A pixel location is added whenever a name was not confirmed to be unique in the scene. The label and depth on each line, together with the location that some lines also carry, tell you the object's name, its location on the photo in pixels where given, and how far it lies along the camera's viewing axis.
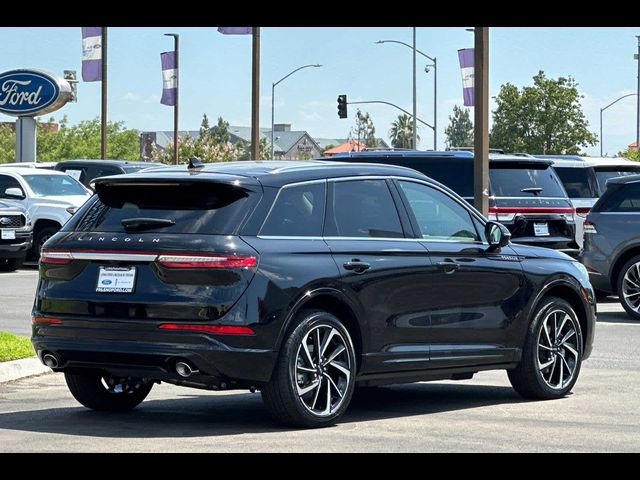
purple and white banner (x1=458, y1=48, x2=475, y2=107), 38.84
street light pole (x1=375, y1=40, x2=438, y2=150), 68.69
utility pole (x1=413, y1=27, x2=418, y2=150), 68.81
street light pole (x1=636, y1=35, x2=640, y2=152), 87.51
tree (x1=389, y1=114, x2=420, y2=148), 190.62
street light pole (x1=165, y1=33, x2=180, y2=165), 52.53
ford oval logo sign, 43.50
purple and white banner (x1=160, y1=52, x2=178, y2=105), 52.31
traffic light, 67.24
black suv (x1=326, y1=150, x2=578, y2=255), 21.28
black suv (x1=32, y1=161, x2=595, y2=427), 8.94
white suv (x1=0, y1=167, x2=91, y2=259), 27.81
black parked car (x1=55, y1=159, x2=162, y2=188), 31.47
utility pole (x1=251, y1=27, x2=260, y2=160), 32.00
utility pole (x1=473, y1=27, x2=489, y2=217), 21.36
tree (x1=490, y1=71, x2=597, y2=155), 82.56
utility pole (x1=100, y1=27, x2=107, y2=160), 47.81
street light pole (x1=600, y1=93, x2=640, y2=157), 90.67
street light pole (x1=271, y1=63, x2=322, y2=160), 70.26
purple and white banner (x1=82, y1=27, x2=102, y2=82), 47.16
